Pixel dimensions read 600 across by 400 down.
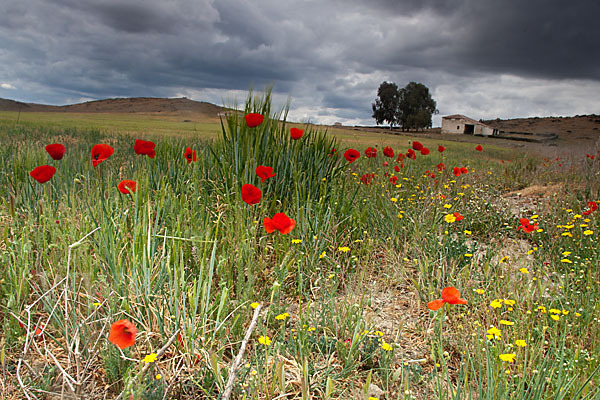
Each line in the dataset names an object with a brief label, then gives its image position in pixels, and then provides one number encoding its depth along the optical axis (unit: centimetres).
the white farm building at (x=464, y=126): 5810
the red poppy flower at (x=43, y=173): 222
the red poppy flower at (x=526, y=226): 309
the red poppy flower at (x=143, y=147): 277
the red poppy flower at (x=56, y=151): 250
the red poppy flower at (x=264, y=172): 277
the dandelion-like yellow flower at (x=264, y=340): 164
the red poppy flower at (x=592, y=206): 390
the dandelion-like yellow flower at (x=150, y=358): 145
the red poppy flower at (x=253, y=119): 312
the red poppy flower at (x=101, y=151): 246
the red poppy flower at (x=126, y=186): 235
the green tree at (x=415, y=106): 6038
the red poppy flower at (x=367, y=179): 452
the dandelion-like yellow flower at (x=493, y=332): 174
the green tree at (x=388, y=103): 6400
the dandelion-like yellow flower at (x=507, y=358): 157
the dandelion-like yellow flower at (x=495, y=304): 197
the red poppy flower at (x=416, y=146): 454
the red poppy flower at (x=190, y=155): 363
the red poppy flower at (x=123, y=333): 140
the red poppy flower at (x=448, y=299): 157
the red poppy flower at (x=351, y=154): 364
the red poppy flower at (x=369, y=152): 449
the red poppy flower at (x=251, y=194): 238
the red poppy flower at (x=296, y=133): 339
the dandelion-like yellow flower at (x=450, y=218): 293
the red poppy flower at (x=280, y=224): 224
